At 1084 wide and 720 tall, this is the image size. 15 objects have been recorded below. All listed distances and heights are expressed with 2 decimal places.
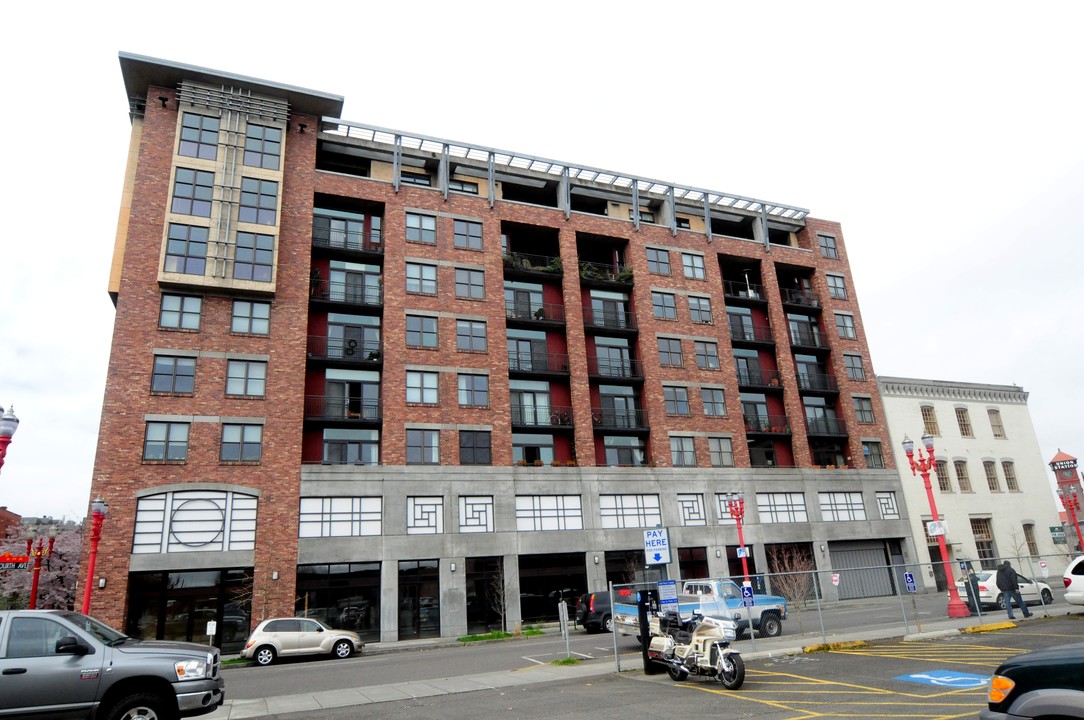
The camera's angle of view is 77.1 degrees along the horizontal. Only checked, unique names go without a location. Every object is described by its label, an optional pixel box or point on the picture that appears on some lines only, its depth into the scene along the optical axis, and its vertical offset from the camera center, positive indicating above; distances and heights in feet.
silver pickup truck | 29.94 -2.60
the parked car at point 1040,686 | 18.13 -3.51
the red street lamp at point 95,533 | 83.20 +9.81
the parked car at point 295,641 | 79.30 -4.51
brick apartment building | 103.40 +35.44
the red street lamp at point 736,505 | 116.88 +11.27
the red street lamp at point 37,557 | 73.69 +6.72
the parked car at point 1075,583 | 66.39 -2.93
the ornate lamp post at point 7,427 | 45.88 +12.40
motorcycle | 42.78 -4.77
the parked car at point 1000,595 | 84.02 -4.39
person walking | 68.85 -2.92
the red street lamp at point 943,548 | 74.28 +1.40
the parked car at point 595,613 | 91.04 -3.89
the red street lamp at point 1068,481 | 147.84 +18.22
